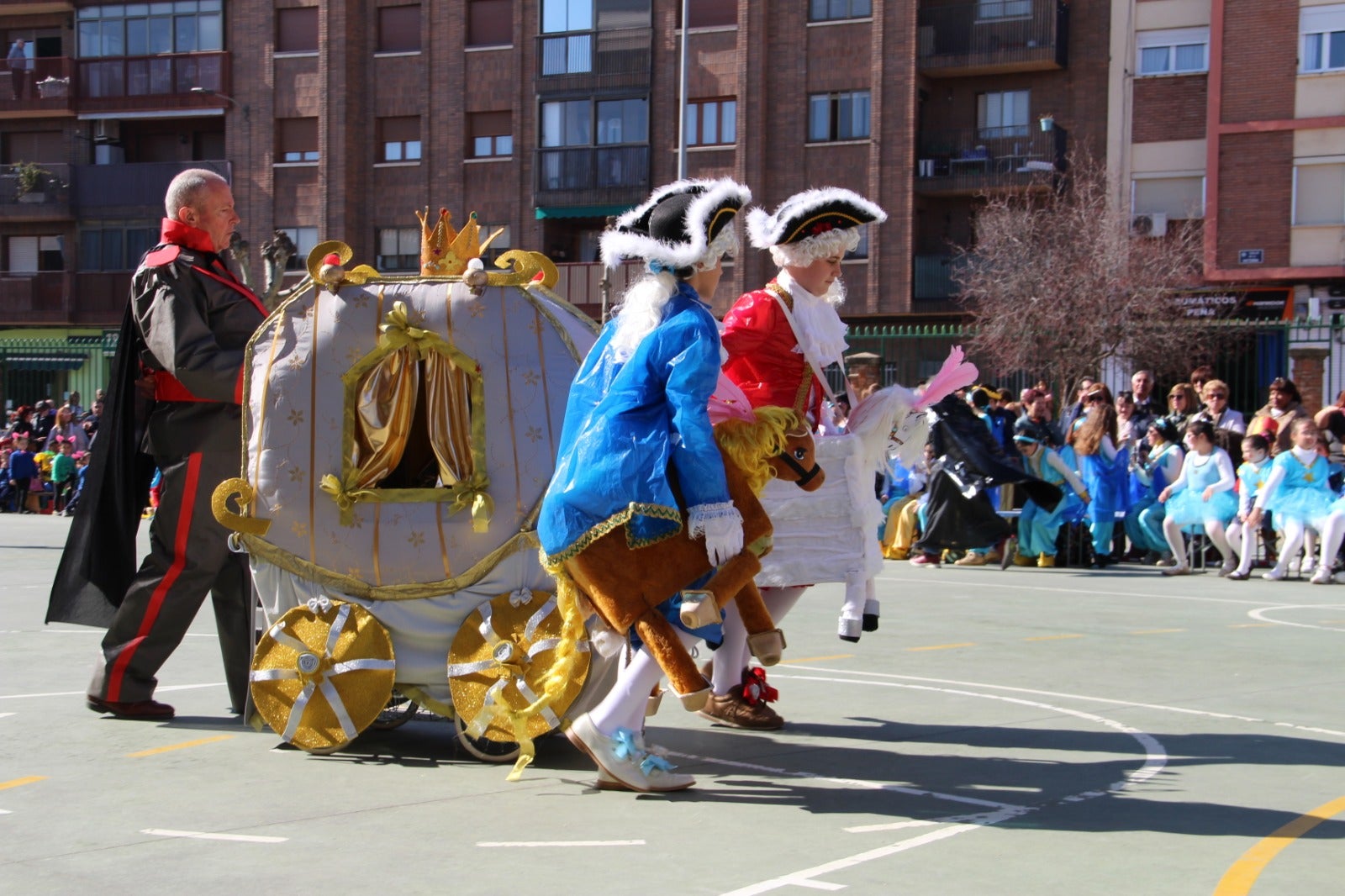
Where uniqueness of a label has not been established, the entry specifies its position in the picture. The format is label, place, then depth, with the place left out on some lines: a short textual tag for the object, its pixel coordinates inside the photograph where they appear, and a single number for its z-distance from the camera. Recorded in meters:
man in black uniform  7.14
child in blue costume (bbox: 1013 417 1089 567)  16.95
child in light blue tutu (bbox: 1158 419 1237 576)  15.90
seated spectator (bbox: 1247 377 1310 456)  16.70
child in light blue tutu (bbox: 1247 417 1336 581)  15.15
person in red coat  7.18
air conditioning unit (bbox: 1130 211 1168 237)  35.22
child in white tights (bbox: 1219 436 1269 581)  15.57
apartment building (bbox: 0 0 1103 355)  37.22
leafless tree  31.02
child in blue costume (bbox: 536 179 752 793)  5.50
